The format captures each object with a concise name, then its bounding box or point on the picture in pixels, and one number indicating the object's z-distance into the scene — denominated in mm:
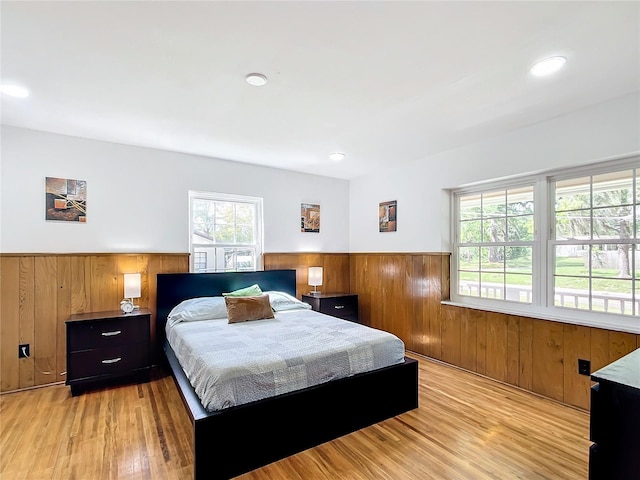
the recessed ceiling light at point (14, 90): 2334
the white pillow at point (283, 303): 3857
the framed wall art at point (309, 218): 4867
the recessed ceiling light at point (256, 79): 2182
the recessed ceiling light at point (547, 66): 1993
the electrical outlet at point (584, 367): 2639
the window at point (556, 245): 2637
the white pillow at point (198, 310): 3355
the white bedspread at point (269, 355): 2016
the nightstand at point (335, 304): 4461
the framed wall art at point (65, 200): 3234
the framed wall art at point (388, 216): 4492
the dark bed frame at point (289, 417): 1866
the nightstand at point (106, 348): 2949
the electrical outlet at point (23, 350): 3094
